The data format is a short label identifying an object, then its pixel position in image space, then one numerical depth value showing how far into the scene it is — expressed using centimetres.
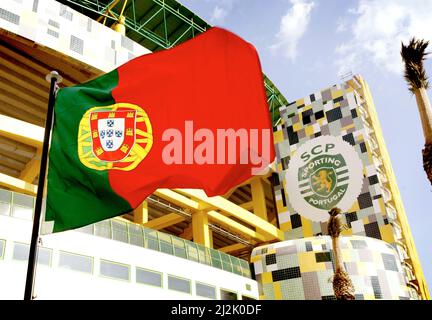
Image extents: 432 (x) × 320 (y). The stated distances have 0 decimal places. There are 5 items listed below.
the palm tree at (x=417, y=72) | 1159
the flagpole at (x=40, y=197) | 927
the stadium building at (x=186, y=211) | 2719
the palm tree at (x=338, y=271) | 2467
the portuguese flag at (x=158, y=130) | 1122
